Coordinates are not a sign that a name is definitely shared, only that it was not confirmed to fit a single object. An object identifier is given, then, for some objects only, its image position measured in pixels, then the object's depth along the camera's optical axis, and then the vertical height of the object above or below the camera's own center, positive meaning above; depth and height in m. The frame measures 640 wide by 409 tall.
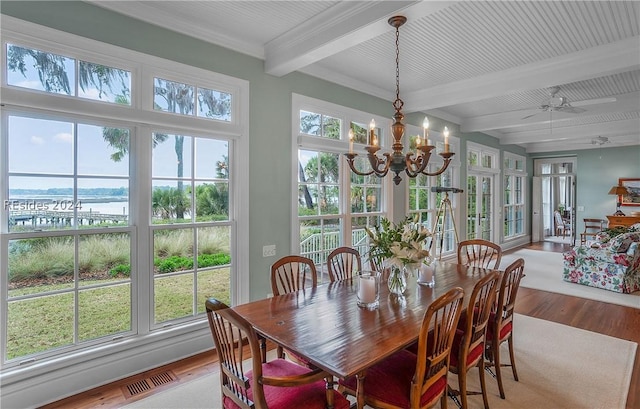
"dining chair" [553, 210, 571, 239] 10.84 -0.77
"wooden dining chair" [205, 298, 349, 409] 1.43 -0.88
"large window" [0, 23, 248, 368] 2.30 +0.06
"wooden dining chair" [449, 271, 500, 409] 1.98 -0.94
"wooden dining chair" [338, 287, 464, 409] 1.59 -0.96
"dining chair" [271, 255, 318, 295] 2.50 -0.57
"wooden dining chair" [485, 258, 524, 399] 2.32 -0.89
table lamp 8.45 +0.27
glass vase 2.28 -0.55
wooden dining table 1.51 -0.69
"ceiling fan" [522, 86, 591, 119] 4.39 +1.33
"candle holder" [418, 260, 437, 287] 2.67 -0.61
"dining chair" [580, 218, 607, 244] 8.91 -0.68
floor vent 2.48 -1.44
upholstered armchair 5.07 -1.01
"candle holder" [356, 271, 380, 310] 2.13 -0.59
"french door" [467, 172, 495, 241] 7.28 -0.07
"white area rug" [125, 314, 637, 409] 2.37 -1.46
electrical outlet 3.53 -0.53
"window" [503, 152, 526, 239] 8.96 +0.21
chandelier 2.39 +0.37
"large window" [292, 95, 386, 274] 3.96 +0.26
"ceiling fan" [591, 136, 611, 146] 7.66 +1.51
